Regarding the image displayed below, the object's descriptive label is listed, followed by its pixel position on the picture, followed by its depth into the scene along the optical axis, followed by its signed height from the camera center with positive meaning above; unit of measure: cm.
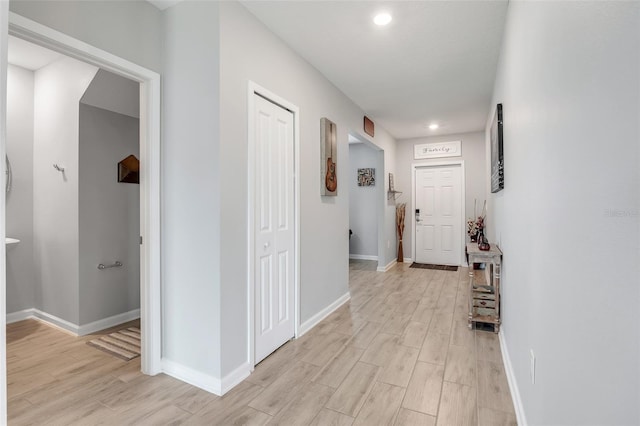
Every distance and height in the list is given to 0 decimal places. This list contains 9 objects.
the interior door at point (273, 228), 241 -13
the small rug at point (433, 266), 575 -107
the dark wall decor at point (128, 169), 328 +47
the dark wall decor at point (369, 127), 469 +134
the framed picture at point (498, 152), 259 +52
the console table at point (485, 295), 285 -83
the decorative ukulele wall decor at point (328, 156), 328 +61
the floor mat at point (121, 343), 254 -115
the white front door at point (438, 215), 614 -7
